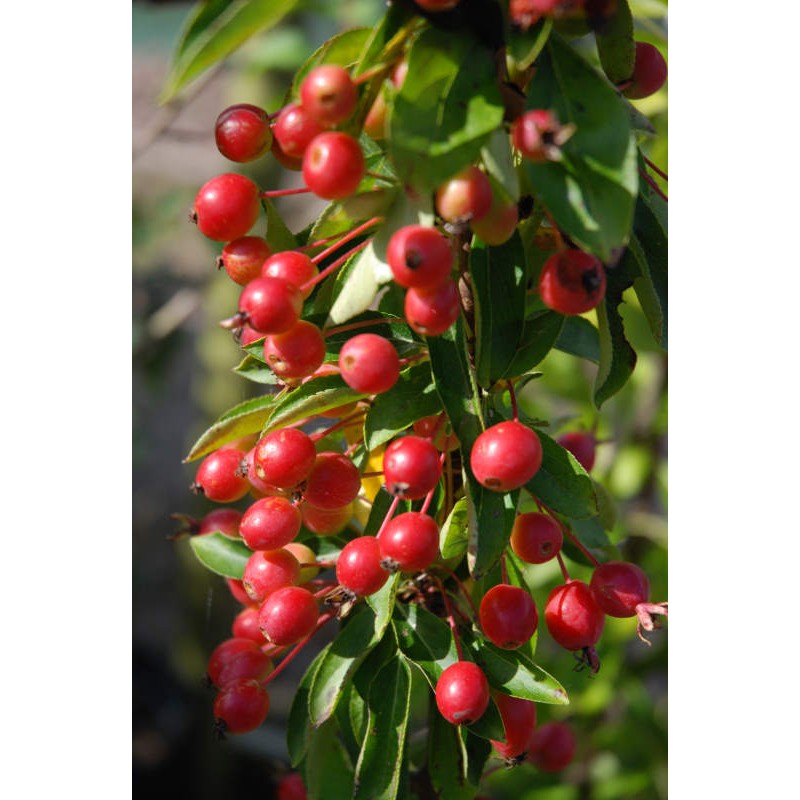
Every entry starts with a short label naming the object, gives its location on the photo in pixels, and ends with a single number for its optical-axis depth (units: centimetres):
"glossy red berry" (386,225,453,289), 34
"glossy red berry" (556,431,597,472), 45
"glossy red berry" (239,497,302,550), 39
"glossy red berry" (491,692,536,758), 39
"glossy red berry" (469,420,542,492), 36
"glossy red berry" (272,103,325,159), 36
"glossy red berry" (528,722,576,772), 48
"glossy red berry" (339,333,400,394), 36
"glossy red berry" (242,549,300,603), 40
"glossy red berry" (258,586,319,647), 39
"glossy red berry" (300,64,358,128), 35
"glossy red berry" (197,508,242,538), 44
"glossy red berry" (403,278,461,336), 35
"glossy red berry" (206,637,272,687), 41
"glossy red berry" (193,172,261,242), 38
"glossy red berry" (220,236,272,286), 38
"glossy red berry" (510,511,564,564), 38
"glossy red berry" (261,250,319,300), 37
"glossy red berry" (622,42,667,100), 38
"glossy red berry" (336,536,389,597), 37
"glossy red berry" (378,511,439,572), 36
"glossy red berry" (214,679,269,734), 40
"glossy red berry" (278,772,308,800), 46
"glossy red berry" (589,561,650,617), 39
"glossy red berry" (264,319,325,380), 37
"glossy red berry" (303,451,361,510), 38
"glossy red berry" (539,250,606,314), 35
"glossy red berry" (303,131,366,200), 35
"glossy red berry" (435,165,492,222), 34
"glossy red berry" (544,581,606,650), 39
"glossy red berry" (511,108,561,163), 34
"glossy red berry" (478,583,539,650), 38
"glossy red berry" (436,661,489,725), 37
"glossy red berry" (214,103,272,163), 37
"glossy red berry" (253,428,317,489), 37
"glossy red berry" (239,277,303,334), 36
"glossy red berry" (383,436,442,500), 36
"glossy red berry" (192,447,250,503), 40
